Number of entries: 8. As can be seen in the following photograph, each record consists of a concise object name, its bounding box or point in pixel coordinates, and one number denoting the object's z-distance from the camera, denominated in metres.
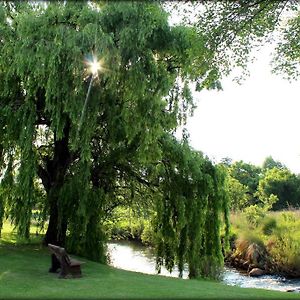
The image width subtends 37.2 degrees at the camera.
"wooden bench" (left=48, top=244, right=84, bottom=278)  9.17
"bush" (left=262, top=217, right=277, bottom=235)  22.63
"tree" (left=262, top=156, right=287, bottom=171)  79.56
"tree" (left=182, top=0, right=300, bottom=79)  8.41
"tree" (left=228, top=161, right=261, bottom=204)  56.56
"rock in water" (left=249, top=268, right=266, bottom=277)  19.66
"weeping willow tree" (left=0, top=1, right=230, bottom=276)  11.10
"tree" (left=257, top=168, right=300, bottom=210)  47.59
